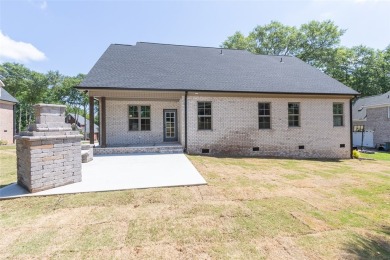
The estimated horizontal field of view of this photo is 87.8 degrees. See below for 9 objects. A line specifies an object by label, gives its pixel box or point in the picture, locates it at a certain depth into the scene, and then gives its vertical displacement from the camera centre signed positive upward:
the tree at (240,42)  28.74 +12.78
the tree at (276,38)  29.05 +13.20
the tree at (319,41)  28.03 +12.45
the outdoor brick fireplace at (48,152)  5.02 -0.54
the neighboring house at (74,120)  50.40 +2.89
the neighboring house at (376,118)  22.39 +1.25
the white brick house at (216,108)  11.61 +1.35
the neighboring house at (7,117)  21.03 +1.57
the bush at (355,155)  13.73 -1.78
